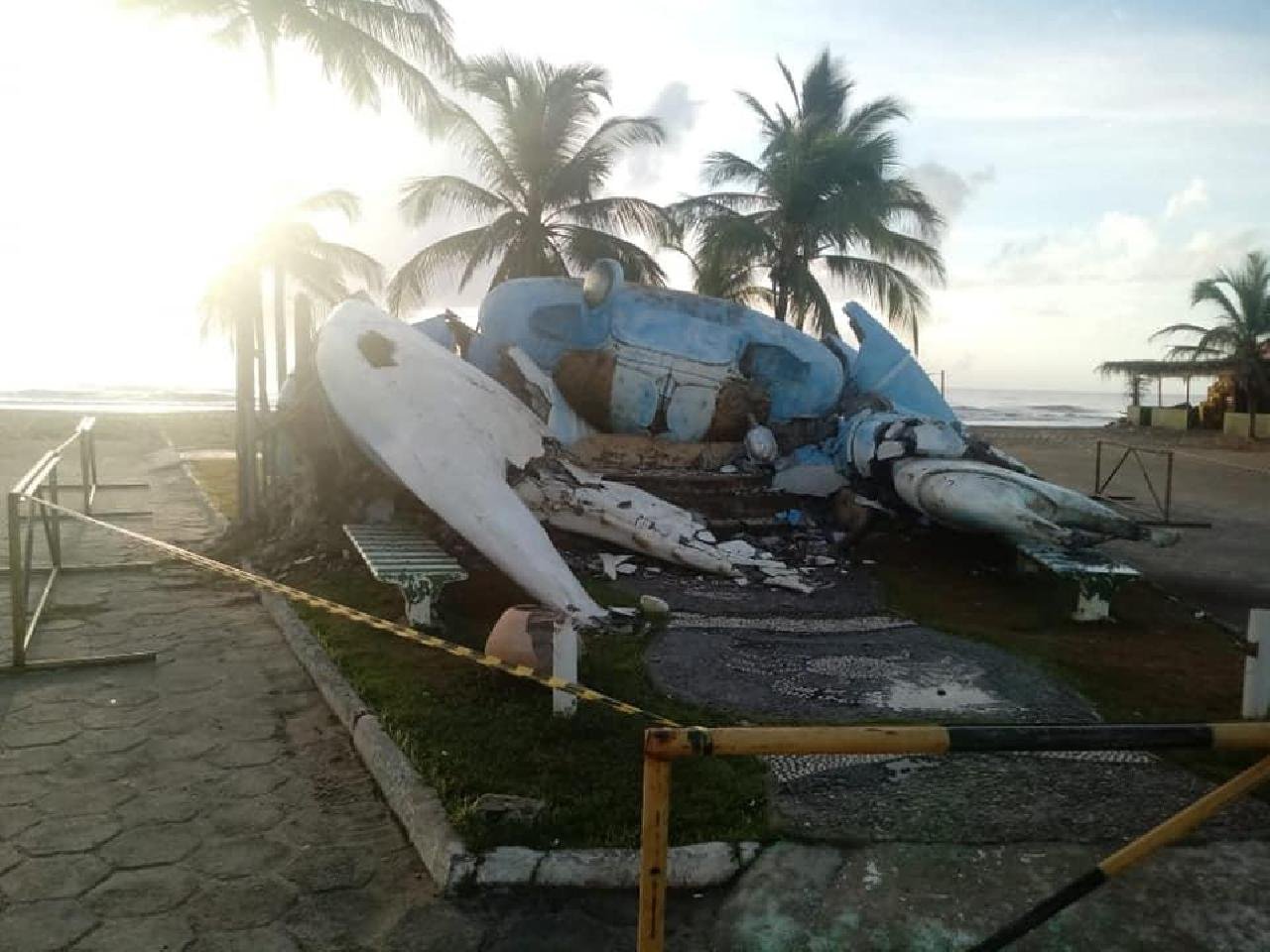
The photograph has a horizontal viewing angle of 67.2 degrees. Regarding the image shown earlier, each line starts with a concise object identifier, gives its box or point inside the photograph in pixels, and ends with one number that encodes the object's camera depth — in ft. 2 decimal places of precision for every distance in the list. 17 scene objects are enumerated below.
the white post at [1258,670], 15.88
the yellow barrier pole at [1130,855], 7.38
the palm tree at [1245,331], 110.22
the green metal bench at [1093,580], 23.58
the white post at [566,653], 14.60
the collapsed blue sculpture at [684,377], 33.45
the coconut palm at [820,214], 70.85
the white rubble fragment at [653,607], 22.77
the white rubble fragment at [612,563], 27.07
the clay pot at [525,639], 16.63
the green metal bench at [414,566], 20.49
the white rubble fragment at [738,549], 28.84
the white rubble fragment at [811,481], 35.22
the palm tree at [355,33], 63.72
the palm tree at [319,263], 79.36
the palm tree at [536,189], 72.49
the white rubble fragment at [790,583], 26.76
